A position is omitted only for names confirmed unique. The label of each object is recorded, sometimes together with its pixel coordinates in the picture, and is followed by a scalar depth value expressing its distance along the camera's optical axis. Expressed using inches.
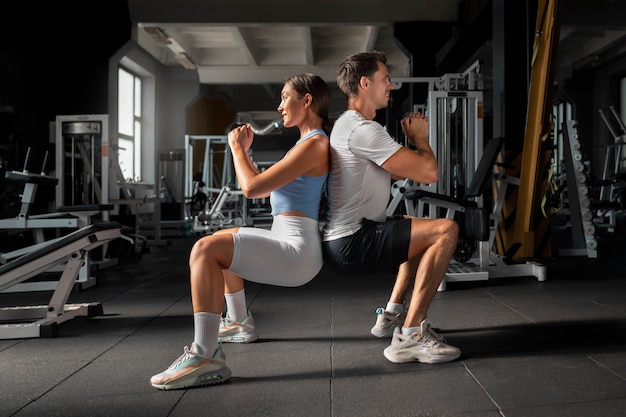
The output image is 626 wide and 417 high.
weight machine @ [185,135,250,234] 322.7
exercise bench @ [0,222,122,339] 92.2
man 71.1
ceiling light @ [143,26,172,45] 361.7
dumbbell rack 188.9
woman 64.1
